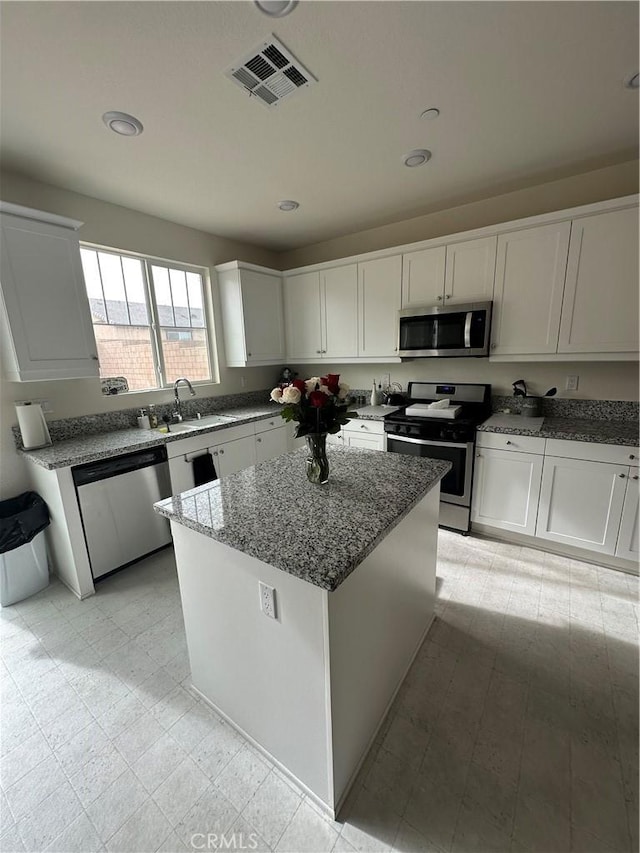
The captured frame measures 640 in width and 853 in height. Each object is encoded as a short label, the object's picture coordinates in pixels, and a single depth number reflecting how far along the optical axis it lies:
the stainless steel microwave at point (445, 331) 2.76
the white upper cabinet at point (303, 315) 3.73
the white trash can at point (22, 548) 2.13
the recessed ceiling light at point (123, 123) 1.72
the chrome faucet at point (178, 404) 3.20
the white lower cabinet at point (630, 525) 2.19
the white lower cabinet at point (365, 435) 3.21
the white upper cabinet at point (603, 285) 2.24
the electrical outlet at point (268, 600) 1.12
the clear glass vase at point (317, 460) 1.53
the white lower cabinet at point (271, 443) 3.49
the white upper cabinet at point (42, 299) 2.05
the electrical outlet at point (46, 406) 2.47
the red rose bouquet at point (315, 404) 1.42
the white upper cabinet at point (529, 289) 2.47
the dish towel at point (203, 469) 2.86
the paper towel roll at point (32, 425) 2.28
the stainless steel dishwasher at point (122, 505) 2.26
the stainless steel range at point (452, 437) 2.75
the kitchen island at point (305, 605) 1.07
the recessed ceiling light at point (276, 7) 1.19
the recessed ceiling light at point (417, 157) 2.16
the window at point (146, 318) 2.80
